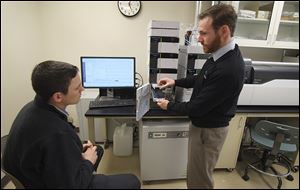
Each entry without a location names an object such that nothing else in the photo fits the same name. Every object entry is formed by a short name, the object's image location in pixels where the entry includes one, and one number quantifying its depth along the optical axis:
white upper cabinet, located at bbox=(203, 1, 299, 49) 1.92
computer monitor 1.70
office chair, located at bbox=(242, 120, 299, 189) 1.23
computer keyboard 1.57
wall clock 2.04
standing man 1.00
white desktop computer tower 1.51
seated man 0.76
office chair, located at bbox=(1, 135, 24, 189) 0.83
